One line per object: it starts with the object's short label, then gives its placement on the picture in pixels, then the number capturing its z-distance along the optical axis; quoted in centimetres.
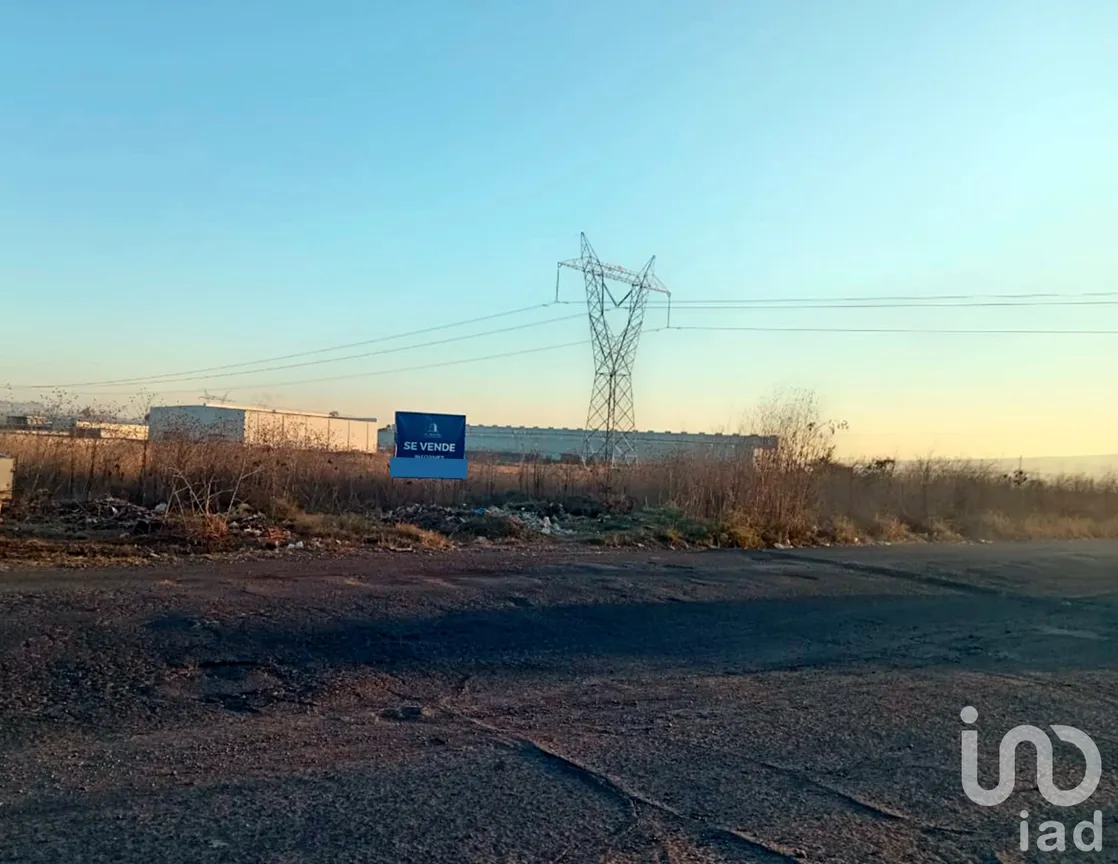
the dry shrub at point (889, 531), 2802
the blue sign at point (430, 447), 2303
